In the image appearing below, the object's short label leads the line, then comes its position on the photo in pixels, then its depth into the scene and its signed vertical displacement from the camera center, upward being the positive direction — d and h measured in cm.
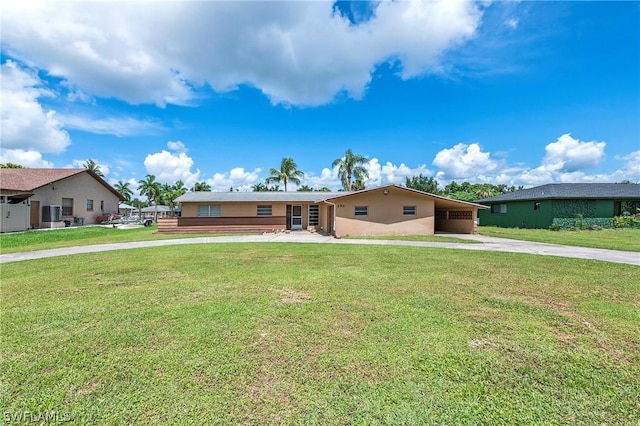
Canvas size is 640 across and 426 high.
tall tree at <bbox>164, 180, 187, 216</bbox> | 4938 +395
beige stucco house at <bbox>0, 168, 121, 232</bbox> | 1917 +128
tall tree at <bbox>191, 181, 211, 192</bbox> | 5271 +499
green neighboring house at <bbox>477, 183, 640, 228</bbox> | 2292 +58
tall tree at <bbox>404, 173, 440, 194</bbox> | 5178 +531
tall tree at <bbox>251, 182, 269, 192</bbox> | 5553 +507
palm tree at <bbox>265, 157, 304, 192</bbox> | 3656 +503
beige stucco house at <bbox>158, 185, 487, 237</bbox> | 1864 +4
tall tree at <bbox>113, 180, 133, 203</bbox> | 6145 +546
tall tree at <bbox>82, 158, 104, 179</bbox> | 4611 +775
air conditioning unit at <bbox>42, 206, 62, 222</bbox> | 2191 +2
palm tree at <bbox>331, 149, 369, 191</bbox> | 3456 +533
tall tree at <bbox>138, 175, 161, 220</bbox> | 5359 +477
